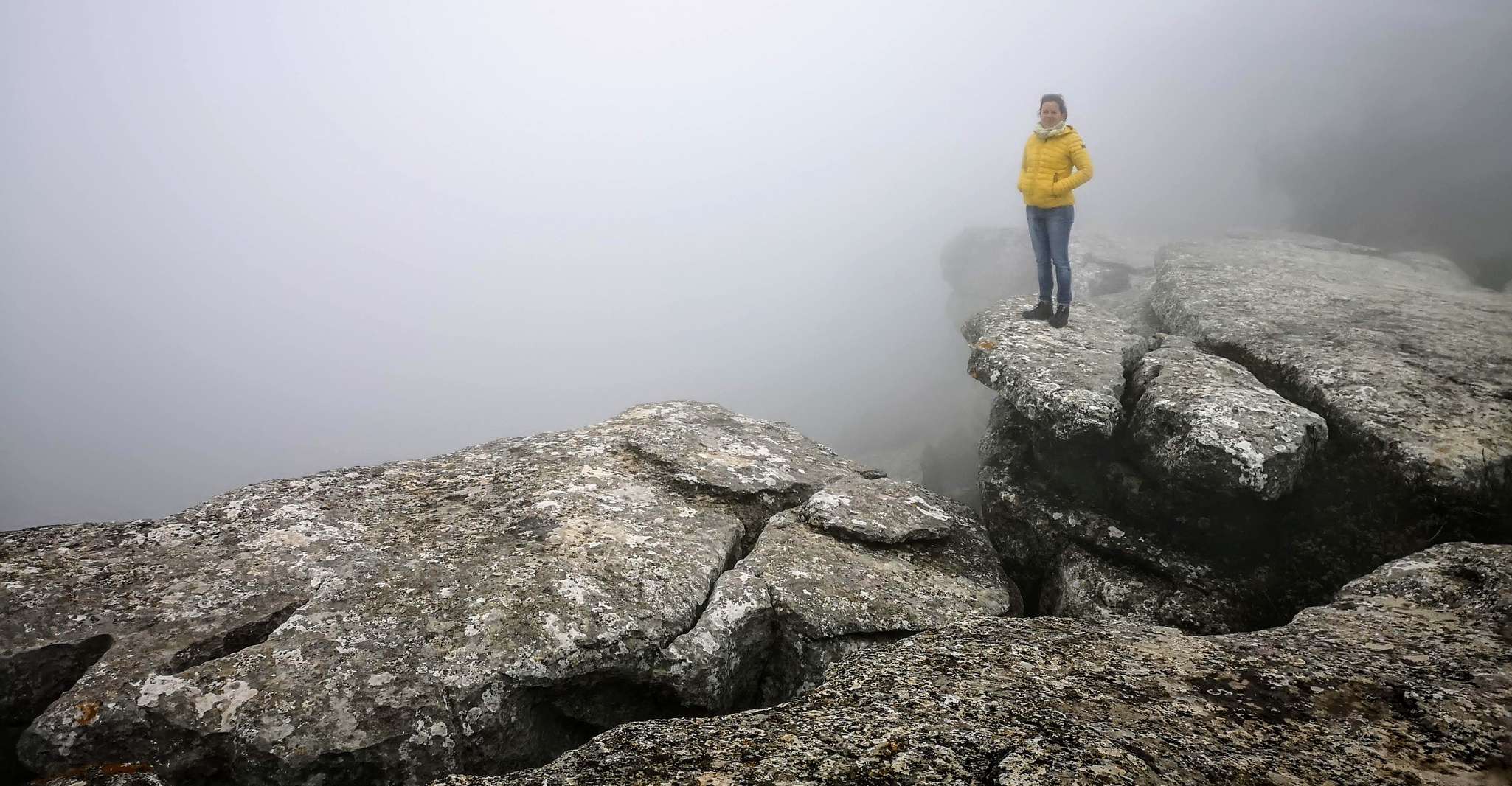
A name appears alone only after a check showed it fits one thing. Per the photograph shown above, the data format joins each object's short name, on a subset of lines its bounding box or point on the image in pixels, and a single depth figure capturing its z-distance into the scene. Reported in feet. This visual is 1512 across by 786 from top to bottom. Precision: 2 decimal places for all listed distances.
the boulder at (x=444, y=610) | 19.31
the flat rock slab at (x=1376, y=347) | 28.02
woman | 38.60
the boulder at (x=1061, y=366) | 32.53
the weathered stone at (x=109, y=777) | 16.40
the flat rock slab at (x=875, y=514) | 29.60
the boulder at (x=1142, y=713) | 13.50
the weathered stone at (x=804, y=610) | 23.40
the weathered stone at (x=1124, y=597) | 27.58
